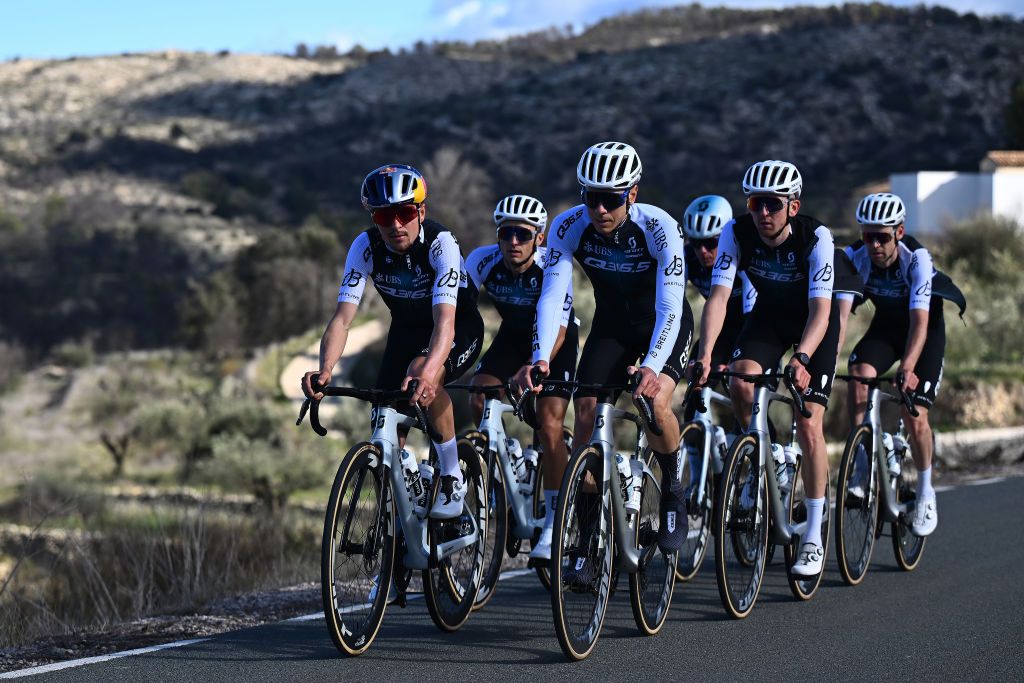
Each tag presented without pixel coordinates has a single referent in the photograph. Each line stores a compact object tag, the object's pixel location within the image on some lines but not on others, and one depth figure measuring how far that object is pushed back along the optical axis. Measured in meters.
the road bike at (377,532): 12.61
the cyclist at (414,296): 13.57
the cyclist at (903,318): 18.25
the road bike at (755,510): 15.02
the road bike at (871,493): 17.31
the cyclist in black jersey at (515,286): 15.69
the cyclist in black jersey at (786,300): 15.81
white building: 92.19
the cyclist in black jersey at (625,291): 13.79
